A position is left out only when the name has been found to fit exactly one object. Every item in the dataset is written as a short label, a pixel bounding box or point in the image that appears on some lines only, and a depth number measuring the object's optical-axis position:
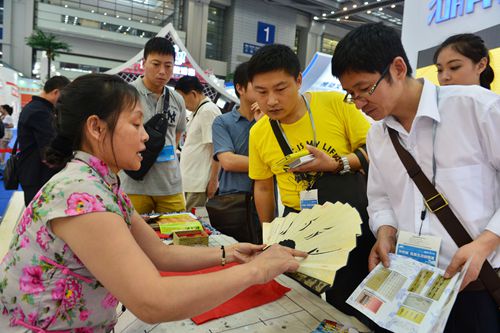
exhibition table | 1.04
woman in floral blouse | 0.79
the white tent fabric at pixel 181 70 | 7.11
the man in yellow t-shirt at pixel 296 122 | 1.55
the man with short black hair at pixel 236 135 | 2.40
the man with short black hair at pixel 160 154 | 2.36
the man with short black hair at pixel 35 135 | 2.88
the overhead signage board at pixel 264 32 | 20.36
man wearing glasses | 1.02
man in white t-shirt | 3.09
